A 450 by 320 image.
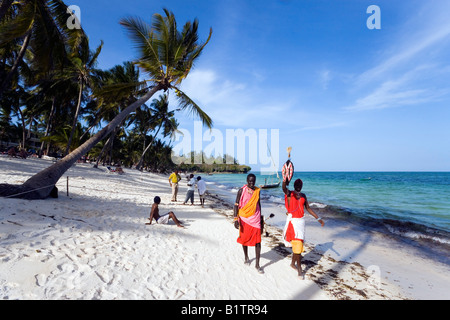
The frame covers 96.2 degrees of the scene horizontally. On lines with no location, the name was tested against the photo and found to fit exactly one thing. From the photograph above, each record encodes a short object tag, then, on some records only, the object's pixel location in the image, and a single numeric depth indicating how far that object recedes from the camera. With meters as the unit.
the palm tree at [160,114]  29.80
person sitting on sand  6.27
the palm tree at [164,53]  8.99
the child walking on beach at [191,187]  10.31
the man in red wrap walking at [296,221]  3.87
